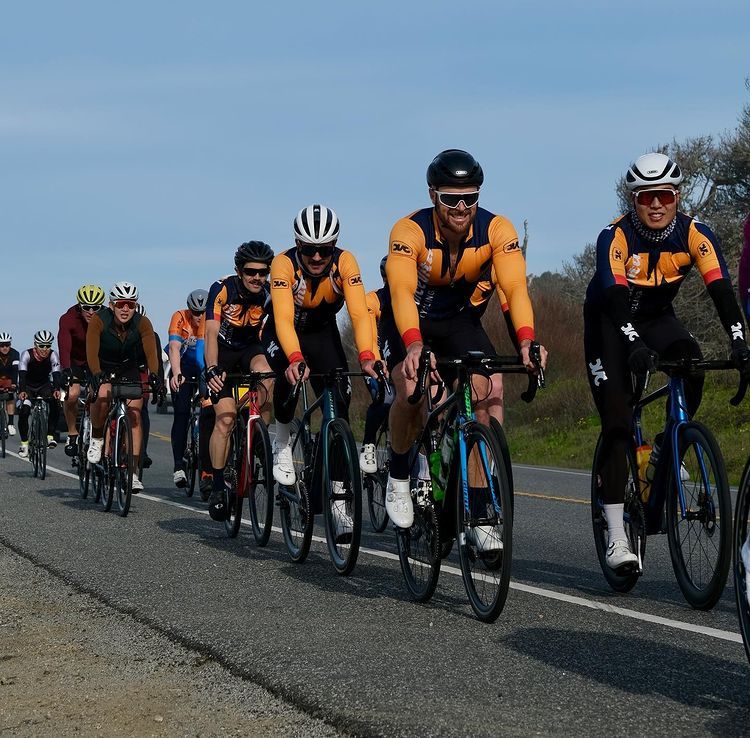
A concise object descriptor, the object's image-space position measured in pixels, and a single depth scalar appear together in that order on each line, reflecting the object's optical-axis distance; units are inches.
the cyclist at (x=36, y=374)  789.9
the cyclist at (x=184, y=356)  567.8
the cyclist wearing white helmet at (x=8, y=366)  932.6
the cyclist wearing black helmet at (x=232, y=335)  408.8
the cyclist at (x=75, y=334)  595.8
